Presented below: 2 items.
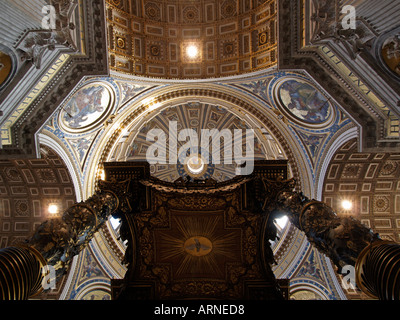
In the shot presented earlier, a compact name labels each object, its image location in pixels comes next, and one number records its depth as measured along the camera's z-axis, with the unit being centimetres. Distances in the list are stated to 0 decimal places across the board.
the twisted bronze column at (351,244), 378
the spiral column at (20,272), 375
